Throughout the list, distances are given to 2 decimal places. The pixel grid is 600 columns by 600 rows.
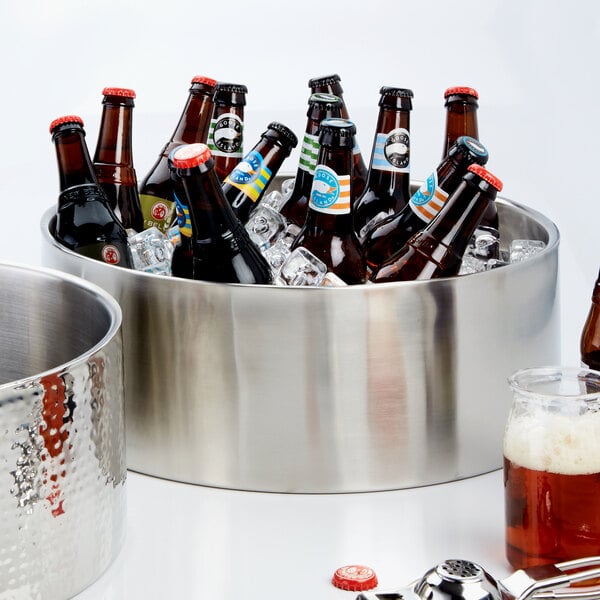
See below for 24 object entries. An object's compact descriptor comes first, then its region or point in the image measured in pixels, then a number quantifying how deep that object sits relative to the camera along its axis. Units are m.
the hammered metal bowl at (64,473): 1.27
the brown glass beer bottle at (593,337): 1.50
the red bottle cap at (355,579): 1.34
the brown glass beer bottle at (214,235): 1.47
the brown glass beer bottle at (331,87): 1.70
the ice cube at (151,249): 1.59
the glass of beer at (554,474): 1.31
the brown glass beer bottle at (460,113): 1.70
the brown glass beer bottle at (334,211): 1.51
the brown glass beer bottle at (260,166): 1.61
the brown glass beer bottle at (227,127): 1.69
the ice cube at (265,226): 1.60
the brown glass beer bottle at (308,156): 1.61
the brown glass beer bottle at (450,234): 1.49
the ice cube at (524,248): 1.59
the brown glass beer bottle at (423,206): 1.52
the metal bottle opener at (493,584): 1.27
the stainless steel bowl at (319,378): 1.42
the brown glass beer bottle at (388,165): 1.64
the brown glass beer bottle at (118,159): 1.68
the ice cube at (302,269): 1.50
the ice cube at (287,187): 1.69
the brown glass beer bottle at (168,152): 1.72
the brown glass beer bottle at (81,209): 1.60
